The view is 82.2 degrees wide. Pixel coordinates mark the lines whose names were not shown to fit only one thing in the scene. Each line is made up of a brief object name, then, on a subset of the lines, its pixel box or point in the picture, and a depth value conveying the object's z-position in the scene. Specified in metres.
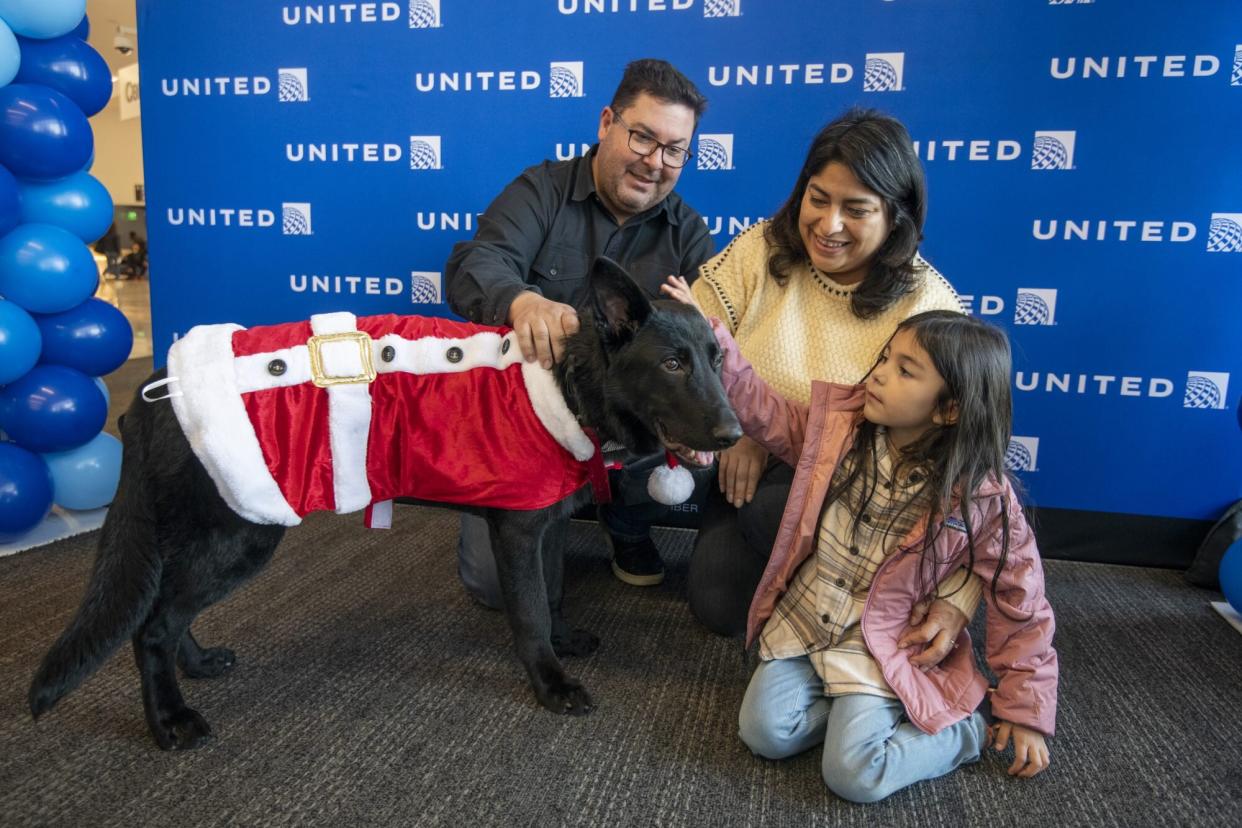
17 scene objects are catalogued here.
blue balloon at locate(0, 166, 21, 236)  2.22
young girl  1.39
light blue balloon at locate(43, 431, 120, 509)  2.56
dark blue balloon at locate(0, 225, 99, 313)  2.34
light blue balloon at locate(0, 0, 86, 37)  2.27
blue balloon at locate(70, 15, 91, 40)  2.60
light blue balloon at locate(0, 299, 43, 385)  2.26
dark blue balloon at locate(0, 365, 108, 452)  2.40
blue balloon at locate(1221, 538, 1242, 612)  2.10
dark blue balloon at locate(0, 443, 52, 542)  2.31
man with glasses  2.00
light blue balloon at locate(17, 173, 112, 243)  2.44
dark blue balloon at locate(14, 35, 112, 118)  2.40
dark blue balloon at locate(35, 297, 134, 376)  2.52
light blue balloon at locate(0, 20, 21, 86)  2.19
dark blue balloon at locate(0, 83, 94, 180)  2.25
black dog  1.35
